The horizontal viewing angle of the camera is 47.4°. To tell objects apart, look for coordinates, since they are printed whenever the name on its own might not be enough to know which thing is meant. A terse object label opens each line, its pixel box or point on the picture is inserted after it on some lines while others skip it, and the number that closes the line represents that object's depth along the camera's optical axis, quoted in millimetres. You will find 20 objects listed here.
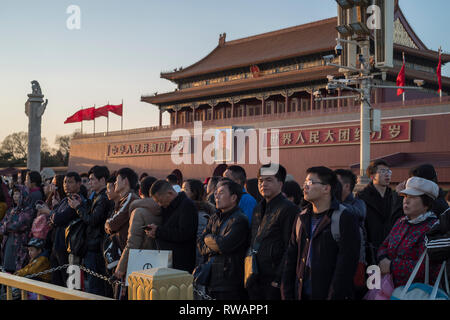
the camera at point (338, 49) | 13873
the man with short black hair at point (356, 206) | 3350
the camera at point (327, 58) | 14641
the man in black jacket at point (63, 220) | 5376
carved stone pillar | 17953
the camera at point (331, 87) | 15195
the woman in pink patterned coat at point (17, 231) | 6160
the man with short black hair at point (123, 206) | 4734
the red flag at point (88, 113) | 29203
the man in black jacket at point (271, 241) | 3703
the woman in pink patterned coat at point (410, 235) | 3330
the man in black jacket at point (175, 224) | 4391
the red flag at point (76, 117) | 29328
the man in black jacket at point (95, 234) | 5211
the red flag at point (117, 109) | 29078
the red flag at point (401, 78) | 18395
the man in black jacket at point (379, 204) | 4738
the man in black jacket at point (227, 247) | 3924
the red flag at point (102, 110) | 29344
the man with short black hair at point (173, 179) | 7032
